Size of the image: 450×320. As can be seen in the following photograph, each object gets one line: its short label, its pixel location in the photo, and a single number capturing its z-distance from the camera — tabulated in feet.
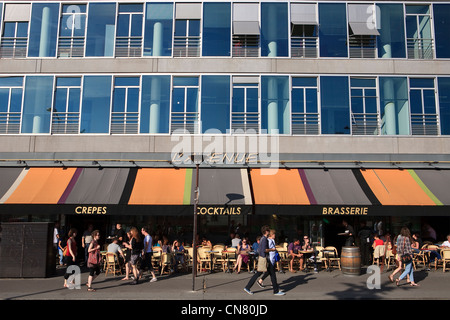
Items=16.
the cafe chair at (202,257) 43.91
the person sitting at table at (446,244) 46.04
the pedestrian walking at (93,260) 33.43
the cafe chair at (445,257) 43.91
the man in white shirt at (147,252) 39.45
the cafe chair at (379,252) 45.47
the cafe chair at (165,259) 41.52
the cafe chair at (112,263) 40.68
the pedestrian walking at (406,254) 36.35
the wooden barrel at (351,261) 40.40
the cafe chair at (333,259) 44.83
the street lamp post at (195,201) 34.09
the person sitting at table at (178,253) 43.46
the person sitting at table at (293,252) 44.11
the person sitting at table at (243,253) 43.34
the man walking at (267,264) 32.17
